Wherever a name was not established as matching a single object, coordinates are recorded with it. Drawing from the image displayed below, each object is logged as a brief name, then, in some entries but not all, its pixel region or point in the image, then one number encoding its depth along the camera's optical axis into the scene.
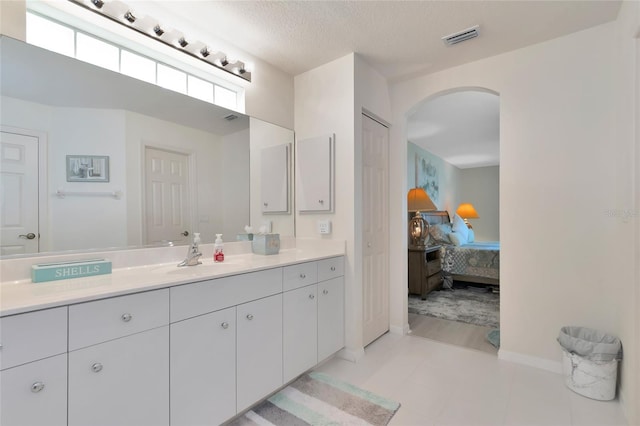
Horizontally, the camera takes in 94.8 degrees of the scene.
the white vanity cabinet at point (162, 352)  0.97
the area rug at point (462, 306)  3.28
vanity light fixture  1.66
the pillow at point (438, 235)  4.88
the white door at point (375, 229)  2.59
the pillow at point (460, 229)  5.46
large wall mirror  1.38
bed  4.32
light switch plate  2.46
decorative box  1.33
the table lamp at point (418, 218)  4.10
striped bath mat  1.64
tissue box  2.31
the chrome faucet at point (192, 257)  1.79
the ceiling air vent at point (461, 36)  2.05
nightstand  3.94
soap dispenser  2.03
